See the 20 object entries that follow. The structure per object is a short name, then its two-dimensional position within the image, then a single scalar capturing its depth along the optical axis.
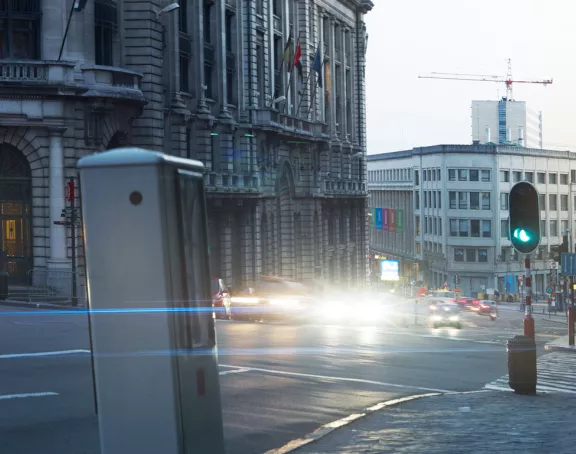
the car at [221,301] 43.19
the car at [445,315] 57.88
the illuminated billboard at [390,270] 93.75
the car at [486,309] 87.31
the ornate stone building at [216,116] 44.78
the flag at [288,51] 70.18
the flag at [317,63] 74.50
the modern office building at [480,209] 146.12
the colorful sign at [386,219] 141.25
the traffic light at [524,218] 17.95
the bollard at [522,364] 18.38
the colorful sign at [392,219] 139.00
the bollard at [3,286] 39.69
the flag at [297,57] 69.88
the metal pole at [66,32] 43.19
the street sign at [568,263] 39.41
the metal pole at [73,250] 40.19
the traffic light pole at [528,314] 19.16
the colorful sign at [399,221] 141.80
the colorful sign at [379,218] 145.54
